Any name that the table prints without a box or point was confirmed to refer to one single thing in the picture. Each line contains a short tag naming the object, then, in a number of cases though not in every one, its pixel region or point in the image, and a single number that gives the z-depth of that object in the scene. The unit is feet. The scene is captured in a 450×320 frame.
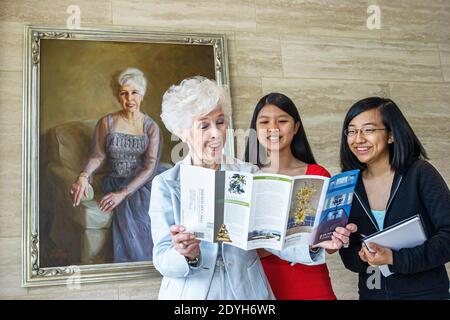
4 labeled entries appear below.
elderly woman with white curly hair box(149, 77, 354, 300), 5.63
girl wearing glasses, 6.41
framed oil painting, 6.66
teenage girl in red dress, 6.48
